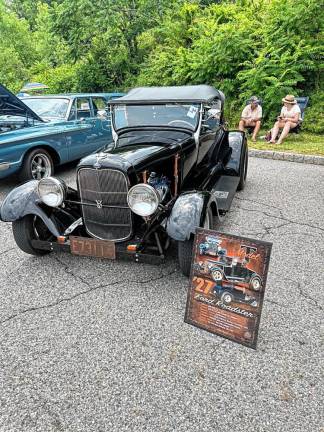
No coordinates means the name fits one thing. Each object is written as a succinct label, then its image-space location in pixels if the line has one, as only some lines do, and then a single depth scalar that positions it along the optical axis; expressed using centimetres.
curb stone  732
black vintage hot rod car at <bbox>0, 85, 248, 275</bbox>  297
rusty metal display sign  219
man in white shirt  888
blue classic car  550
